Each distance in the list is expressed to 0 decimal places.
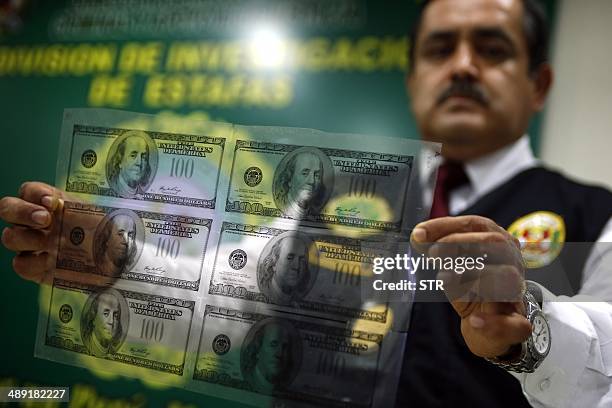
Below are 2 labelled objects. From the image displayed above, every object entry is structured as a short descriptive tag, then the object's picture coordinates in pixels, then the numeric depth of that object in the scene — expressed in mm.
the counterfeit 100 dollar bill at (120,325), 487
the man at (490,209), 452
